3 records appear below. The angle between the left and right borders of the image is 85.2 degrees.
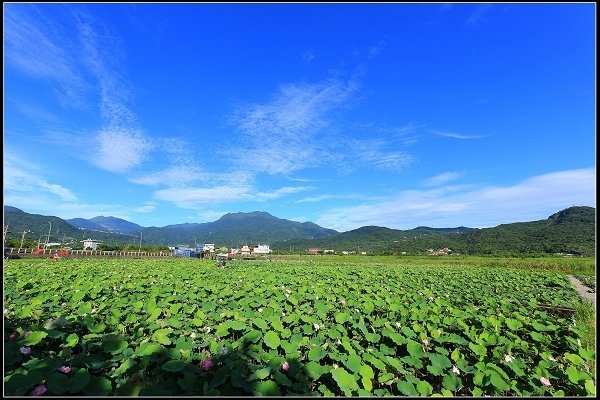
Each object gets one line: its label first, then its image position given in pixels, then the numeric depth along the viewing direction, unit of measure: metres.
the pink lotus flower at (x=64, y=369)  3.06
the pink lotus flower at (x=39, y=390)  2.71
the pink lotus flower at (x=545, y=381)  3.53
